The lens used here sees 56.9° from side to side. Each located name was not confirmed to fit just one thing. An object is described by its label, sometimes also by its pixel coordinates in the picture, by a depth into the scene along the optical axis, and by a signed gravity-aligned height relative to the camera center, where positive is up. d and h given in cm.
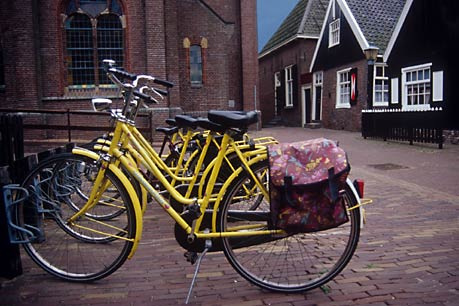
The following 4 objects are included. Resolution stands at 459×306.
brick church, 1642 +293
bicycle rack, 300 -71
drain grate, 887 -111
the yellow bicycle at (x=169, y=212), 284 -68
